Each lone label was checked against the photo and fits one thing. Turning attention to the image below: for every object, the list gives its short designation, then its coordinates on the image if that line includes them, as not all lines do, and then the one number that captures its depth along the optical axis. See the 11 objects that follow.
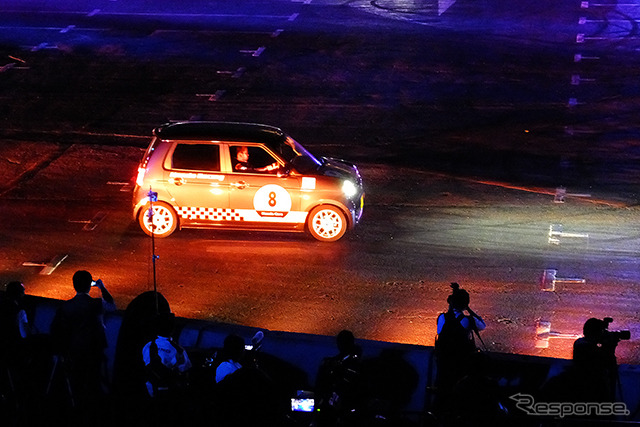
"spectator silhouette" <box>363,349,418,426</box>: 18.45
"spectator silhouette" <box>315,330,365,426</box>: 15.19
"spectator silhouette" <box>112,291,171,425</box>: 16.98
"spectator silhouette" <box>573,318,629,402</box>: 16.03
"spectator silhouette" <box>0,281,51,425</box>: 17.48
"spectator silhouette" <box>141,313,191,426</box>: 16.00
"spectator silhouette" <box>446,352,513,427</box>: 14.82
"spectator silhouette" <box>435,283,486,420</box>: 16.95
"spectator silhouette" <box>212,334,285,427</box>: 14.43
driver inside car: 29.03
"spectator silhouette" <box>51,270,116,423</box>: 17.64
